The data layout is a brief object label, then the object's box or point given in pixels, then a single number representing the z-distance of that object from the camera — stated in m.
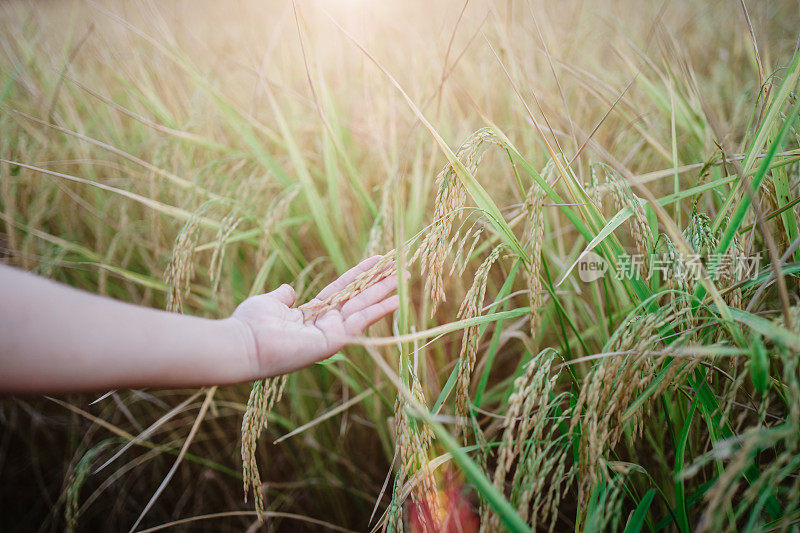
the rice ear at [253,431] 0.64
